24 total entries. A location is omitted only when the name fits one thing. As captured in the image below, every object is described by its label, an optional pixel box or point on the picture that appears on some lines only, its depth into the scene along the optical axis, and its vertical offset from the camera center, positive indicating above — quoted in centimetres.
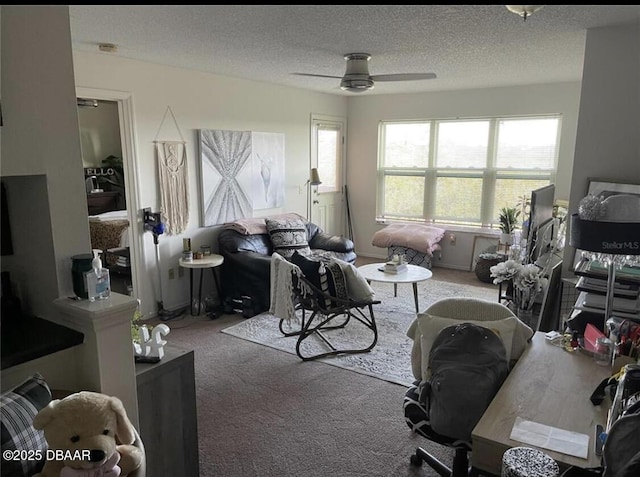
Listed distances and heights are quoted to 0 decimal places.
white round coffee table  418 -108
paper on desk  145 -90
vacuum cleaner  425 -64
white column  155 -63
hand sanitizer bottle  160 -43
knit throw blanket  356 -100
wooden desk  153 -89
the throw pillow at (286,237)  509 -87
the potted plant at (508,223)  553 -75
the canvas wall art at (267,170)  539 -14
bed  506 -86
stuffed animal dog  128 -78
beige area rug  346 -153
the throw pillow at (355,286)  365 -100
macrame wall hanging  436 -24
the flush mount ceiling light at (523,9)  203 +68
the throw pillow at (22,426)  125 -74
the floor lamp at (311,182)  612 -31
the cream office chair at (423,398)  199 -107
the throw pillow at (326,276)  354 -90
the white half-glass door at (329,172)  646 -19
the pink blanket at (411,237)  599 -103
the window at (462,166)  577 -9
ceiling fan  362 +65
